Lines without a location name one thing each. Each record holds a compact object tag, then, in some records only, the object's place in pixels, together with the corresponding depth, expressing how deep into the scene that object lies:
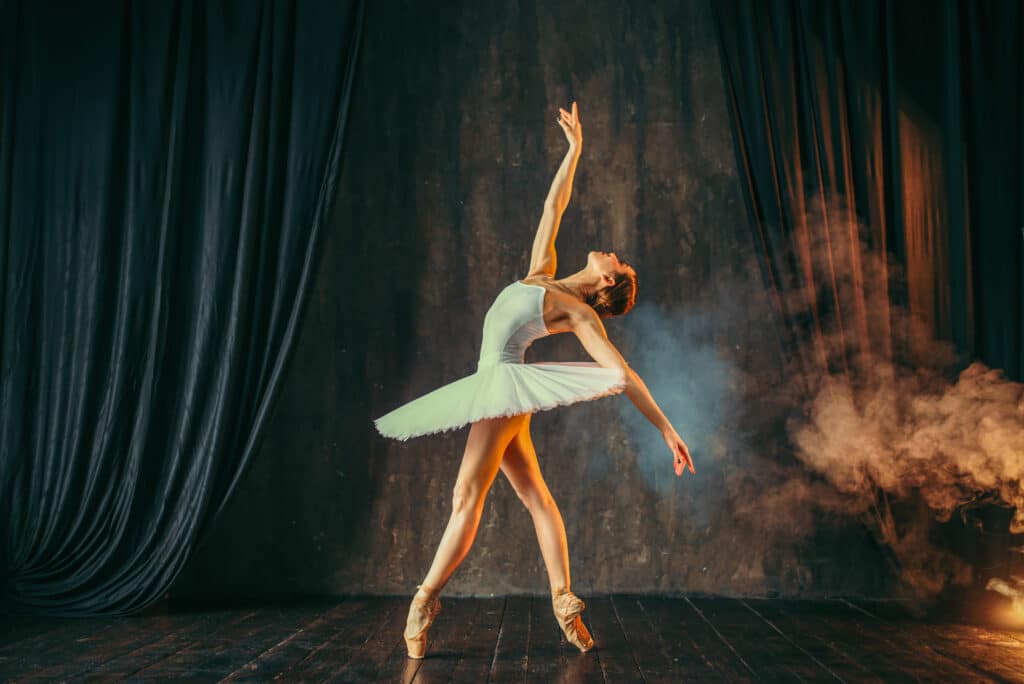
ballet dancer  2.65
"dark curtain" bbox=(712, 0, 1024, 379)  3.74
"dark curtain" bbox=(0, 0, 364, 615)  3.65
